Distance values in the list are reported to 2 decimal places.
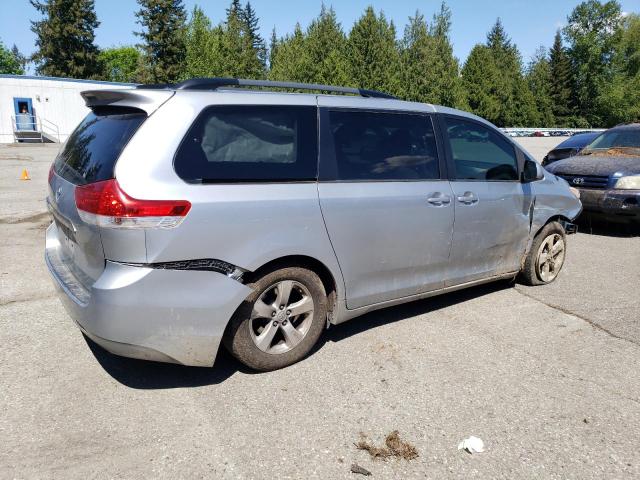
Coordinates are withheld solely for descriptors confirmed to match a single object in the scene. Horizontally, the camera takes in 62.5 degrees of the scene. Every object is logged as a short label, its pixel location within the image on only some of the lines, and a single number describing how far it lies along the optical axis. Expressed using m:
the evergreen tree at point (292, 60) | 49.50
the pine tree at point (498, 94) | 62.09
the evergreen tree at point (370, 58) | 51.75
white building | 31.66
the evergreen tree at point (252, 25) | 85.50
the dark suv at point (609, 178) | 7.62
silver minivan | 2.94
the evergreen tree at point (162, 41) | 55.88
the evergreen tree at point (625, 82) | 75.19
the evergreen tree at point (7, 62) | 77.75
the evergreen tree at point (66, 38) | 54.78
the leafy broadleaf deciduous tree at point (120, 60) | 96.62
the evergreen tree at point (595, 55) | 77.25
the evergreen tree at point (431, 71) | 55.22
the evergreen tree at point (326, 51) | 47.59
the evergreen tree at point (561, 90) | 75.19
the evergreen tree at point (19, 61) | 78.71
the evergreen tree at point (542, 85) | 71.75
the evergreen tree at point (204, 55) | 46.75
